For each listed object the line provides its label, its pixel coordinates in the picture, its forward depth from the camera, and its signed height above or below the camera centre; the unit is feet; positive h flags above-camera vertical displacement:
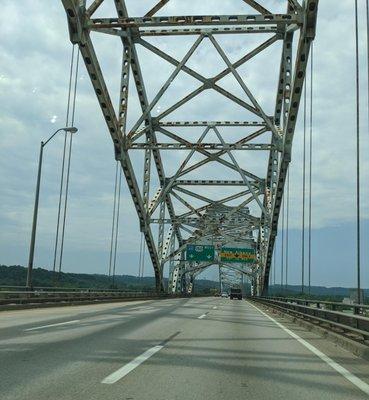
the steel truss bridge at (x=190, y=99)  92.22 +42.24
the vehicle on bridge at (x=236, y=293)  270.05 +5.71
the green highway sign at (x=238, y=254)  262.88 +23.14
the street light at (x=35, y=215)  87.61 +12.61
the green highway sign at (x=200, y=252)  247.29 +21.92
